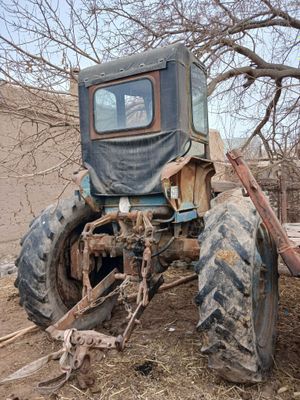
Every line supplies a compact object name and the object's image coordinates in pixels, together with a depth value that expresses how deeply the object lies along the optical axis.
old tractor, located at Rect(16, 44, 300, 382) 2.64
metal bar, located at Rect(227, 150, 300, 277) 2.61
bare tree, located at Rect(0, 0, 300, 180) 6.89
